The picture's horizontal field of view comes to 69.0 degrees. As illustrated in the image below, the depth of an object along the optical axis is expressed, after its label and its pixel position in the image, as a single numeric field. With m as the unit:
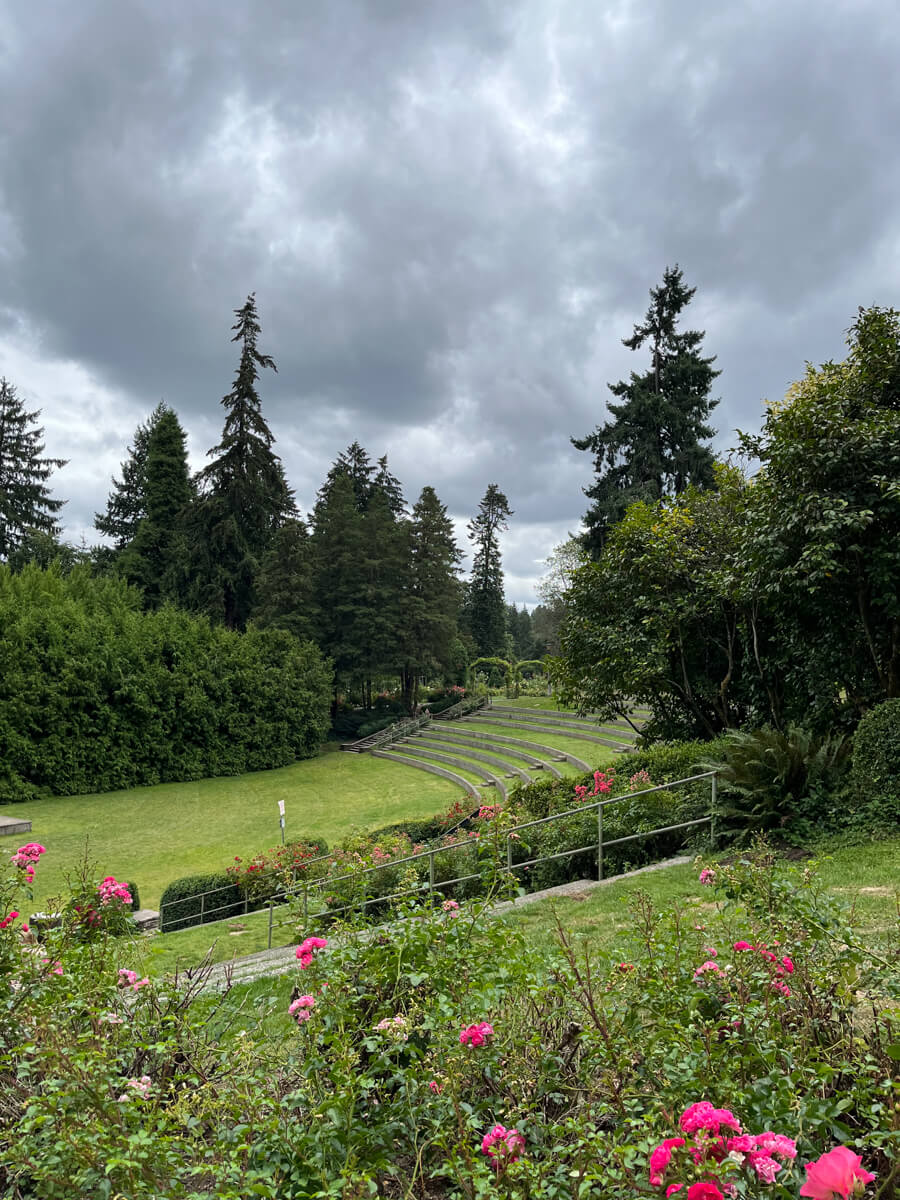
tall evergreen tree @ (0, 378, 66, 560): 36.88
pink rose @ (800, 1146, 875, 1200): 1.04
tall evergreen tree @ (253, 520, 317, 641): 29.42
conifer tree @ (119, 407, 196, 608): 31.56
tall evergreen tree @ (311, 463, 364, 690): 30.52
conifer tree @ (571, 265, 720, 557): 23.91
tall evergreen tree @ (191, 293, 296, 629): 30.80
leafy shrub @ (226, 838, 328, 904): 10.21
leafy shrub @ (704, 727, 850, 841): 6.56
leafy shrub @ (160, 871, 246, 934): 10.25
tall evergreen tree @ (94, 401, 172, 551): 40.38
